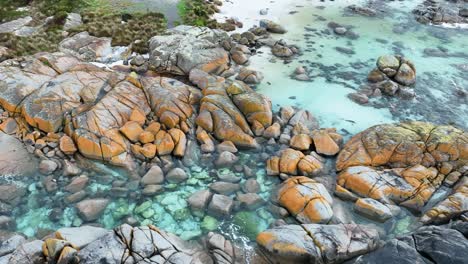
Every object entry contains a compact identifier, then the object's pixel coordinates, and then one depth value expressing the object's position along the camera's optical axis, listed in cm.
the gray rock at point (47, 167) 1928
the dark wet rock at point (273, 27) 3319
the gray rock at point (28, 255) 1427
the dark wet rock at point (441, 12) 3791
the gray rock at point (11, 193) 1792
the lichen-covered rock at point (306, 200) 1732
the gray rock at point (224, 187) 1897
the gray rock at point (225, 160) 2044
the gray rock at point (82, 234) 1501
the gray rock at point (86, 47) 2750
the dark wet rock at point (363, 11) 3834
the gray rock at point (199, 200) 1805
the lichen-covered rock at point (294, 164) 1994
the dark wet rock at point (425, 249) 1420
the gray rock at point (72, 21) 3146
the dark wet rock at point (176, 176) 1948
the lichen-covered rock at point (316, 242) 1523
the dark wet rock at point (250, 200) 1840
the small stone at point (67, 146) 1998
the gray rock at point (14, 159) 1930
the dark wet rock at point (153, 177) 1922
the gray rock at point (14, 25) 3032
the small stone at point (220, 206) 1780
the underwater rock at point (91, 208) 1733
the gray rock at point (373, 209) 1777
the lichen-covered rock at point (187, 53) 2719
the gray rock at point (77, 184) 1867
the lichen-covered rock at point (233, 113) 2164
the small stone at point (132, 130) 2075
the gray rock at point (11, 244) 1495
